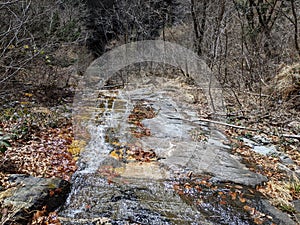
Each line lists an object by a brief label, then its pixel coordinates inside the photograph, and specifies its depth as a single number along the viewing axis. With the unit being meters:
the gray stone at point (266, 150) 5.16
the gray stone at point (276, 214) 3.22
